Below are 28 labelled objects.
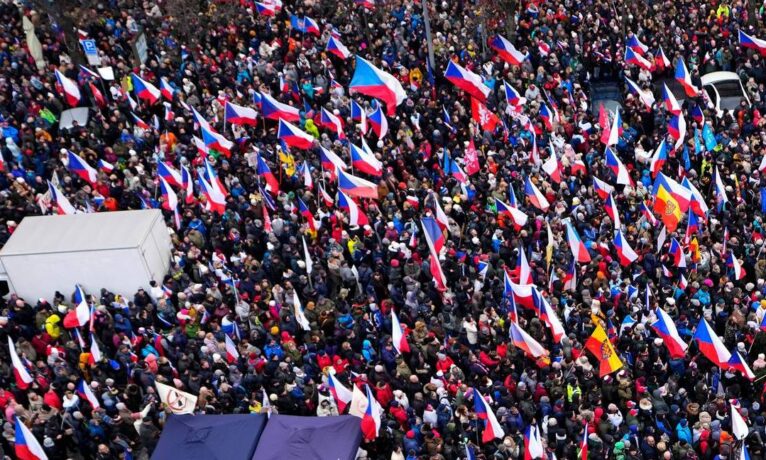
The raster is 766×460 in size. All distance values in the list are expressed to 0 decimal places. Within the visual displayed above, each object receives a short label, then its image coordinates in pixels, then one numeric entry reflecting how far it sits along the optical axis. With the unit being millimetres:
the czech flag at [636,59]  28891
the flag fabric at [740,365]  18844
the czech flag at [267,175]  25375
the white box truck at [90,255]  23078
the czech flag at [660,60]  29397
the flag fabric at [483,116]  26969
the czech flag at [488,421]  18125
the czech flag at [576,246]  21922
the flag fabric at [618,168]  24203
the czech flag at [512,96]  27312
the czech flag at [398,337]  20109
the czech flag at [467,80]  27109
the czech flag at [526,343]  19500
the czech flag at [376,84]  26328
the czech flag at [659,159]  24562
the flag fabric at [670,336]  19500
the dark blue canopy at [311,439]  18047
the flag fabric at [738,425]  17609
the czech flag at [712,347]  19078
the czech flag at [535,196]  23750
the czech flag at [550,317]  19938
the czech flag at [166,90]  29250
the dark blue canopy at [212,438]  18297
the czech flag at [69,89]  30047
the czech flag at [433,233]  22484
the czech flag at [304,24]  31562
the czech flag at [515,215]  23281
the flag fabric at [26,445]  19078
